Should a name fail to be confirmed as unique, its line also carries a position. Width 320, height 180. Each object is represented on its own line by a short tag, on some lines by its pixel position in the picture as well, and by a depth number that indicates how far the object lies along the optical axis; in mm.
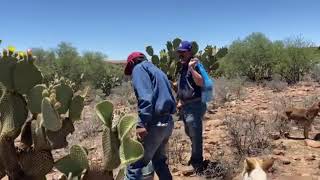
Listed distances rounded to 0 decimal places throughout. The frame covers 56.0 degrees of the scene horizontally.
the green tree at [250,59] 14251
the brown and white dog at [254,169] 2200
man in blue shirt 2861
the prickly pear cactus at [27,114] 2361
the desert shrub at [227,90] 9293
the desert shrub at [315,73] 12914
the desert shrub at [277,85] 11278
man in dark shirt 3779
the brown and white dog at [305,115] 5436
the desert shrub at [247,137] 4745
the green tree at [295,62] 13459
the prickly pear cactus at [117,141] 2299
